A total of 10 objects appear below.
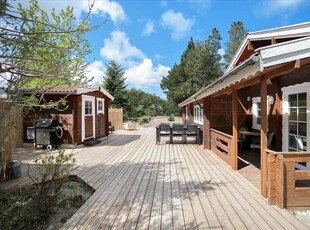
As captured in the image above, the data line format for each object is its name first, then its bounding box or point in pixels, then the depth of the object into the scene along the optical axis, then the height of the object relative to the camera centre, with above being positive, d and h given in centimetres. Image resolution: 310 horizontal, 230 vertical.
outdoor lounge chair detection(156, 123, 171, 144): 903 -50
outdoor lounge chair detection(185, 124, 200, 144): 880 -67
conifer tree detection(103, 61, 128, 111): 2227 +359
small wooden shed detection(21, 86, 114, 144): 827 +6
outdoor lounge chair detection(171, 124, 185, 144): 880 -53
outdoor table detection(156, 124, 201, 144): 880 -62
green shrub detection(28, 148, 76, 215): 299 -110
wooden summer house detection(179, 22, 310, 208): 263 +25
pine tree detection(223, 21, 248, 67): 2570 +1036
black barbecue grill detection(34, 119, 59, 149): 776 -67
